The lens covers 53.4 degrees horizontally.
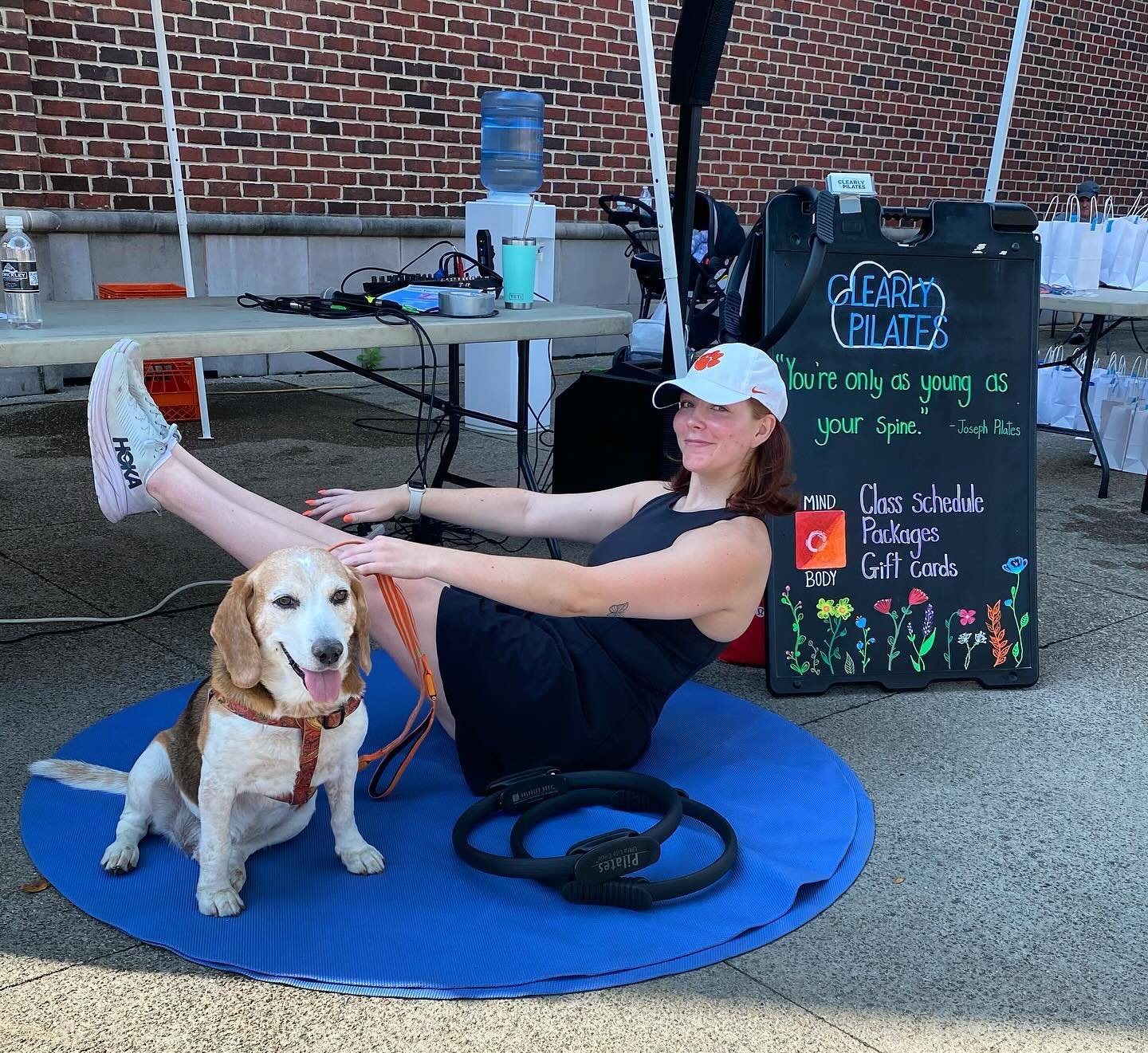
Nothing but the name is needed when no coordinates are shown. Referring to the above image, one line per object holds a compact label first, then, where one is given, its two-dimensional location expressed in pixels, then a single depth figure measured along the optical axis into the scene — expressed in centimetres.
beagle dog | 217
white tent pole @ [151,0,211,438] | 546
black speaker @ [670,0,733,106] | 389
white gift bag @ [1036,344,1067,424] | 723
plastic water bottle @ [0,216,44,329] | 324
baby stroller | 545
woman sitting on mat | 264
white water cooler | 686
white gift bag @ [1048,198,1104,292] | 642
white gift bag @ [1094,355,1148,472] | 657
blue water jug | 749
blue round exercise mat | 217
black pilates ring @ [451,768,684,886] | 236
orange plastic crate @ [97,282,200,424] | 671
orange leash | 271
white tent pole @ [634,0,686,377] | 371
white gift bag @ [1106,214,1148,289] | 658
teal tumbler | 419
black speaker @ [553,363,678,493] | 447
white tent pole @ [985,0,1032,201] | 490
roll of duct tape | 386
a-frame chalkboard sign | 353
